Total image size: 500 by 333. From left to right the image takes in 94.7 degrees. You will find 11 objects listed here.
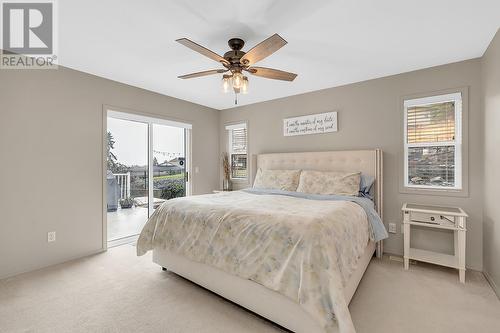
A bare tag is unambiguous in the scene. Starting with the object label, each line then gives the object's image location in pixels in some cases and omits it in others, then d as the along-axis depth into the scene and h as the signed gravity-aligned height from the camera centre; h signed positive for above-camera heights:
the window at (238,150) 4.87 +0.33
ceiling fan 1.86 +0.96
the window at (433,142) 2.82 +0.29
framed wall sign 3.69 +0.70
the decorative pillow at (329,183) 3.04 -0.24
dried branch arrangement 4.94 -0.01
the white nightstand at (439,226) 2.39 -0.66
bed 1.51 -0.83
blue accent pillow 3.10 -0.28
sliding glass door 3.68 -0.05
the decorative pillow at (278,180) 3.58 -0.23
